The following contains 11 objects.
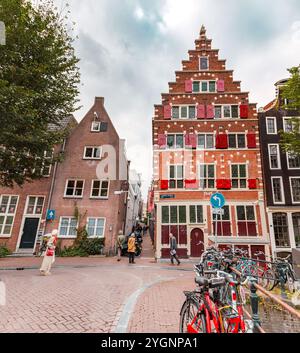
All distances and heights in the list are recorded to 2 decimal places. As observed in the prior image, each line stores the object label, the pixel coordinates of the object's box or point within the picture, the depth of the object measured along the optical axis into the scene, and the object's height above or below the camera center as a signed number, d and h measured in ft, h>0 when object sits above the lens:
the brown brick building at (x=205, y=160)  54.80 +21.62
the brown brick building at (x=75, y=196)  56.44 +9.68
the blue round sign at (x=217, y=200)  26.68 +4.85
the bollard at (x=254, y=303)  9.07 -2.86
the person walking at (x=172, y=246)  45.74 -2.21
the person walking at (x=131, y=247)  44.62 -2.82
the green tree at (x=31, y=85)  31.83 +24.59
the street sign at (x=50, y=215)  56.39 +3.87
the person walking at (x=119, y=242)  48.85 -2.11
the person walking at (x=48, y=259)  30.09 -4.21
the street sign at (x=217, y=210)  26.05 +3.48
